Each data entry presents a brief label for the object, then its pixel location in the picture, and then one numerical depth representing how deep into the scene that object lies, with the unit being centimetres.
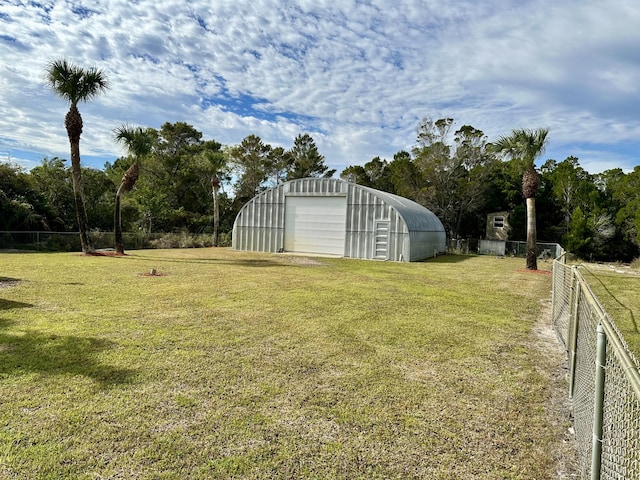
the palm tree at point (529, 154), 1622
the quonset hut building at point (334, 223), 2031
